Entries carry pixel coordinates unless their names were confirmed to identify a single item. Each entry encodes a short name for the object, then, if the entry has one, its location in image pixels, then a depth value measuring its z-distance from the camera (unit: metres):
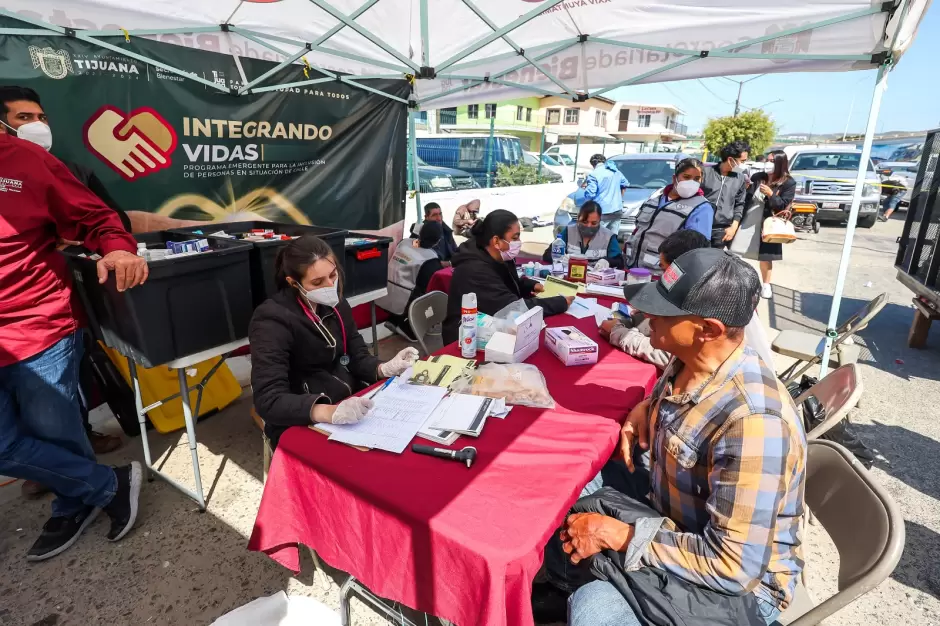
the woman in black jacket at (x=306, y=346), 1.86
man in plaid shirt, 1.16
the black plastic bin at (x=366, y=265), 3.35
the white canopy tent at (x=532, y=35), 3.03
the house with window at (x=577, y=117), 30.74
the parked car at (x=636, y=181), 7.80
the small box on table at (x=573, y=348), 2.25
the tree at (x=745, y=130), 22.23
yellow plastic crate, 3.18
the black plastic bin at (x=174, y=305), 2.17
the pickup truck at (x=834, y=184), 10.59
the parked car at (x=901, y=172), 14.32
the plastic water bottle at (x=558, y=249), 4.59
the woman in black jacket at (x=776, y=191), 5.73
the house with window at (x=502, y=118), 23.51
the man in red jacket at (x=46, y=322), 1.94
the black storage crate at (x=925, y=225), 4.61
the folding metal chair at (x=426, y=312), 3.02
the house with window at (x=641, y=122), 40.88
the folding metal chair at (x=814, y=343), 3.02
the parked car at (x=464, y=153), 11.95
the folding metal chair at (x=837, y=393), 1.76
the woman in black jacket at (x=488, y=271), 2.87
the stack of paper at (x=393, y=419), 1.56
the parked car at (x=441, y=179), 10.38
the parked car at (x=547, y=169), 14.38
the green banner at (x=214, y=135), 3.09
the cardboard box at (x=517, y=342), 2.15
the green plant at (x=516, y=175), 12.20
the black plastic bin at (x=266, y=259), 2.67
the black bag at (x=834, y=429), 1.96
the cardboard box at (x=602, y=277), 3.74
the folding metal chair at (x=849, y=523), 1.19
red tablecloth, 1.17
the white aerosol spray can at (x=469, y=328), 2.26
